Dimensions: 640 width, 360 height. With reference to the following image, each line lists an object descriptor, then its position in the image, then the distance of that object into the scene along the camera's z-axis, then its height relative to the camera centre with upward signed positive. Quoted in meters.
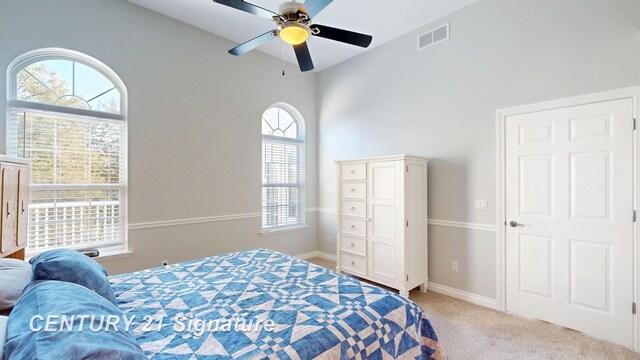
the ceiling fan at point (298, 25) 1.80 +1.13
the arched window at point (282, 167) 4.27 +0.23
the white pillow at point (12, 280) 1.12 -0.44
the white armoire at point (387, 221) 3.08 -0.47
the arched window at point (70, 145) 2.51 +0.36
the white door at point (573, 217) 2.22 -0.32
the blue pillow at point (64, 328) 0.77 -0.46
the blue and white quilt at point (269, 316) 1.15 -0.67
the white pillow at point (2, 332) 0.79 -0.47
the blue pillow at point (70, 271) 1.35 -0.45
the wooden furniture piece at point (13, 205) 1.77 -0.16
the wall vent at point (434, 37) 3.21 +1.75
